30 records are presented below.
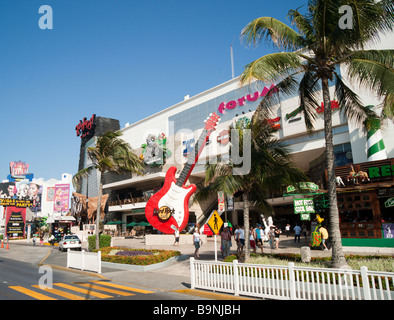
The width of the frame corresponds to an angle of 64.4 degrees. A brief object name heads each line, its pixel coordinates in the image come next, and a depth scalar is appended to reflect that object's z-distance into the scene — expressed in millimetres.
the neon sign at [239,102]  35706
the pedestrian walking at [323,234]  17484
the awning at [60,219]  44534
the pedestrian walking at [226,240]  16109
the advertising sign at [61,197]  85812
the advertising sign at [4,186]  105125
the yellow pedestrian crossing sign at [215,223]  12016
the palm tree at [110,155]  21750
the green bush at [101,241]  22469
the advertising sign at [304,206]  17812
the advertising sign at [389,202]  17572
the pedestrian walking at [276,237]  19506
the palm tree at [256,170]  12969
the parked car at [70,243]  26672
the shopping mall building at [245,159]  18562
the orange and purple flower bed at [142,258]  14938
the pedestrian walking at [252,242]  16406
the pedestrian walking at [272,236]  19672
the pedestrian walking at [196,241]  16891
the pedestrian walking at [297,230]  21969
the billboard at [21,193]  56334
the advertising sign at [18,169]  103062
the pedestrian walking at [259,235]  17250
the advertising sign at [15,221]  55094
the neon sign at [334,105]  27016
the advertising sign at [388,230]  17422
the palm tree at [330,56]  9234
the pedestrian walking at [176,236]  26497
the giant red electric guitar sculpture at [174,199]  24656
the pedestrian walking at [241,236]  16236
